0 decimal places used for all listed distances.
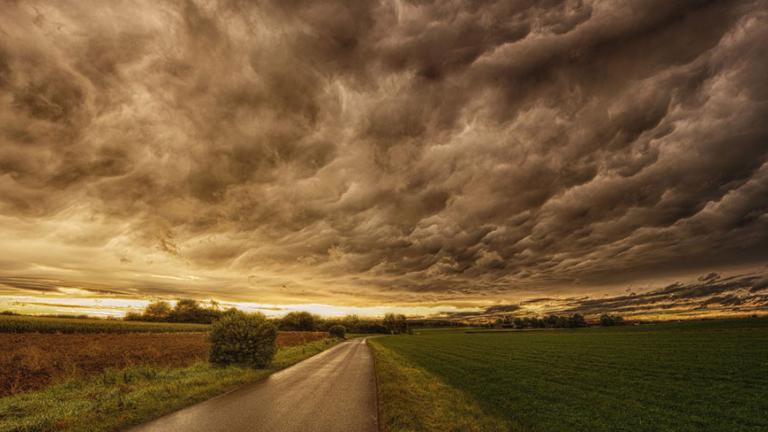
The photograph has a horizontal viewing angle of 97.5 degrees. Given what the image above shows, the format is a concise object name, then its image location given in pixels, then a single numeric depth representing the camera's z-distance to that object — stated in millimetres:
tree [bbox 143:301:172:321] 124881
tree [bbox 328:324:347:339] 97750
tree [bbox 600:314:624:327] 160375
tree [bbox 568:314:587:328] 172375
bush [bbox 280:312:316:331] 141500
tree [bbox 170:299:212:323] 126500
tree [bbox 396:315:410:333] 189338
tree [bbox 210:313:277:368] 22094
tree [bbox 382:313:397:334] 187625
